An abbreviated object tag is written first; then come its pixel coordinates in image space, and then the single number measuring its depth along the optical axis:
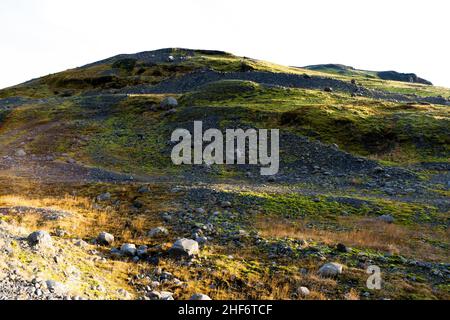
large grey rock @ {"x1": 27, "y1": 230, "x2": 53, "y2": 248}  12.86
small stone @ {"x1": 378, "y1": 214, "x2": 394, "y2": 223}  20.31
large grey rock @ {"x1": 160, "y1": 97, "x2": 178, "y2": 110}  48.53
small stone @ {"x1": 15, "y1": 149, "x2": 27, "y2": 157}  37.64
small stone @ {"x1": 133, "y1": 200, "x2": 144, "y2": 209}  22.62
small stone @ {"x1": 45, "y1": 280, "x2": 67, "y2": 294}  10.03
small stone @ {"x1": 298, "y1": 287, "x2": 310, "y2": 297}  12.48
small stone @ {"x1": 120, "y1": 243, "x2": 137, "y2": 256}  15.45
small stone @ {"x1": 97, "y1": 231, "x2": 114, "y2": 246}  16.59
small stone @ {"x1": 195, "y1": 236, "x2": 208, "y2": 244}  16.69
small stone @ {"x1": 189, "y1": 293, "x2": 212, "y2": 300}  11.61
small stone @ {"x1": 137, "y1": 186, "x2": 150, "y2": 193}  25.23
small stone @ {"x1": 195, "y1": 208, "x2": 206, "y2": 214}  20.86
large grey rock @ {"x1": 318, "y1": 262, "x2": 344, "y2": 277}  13.71
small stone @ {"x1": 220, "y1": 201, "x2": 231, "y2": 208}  21.89
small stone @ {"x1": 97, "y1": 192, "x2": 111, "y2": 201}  24.18
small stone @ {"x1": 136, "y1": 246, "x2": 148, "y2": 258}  15.47
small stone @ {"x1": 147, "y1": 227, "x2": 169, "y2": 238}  17.77
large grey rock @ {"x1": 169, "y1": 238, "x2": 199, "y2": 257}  15.15
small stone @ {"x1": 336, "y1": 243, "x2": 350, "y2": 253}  15.91
